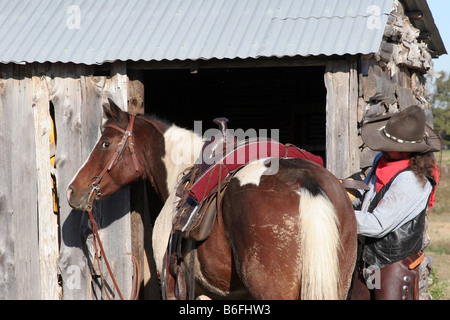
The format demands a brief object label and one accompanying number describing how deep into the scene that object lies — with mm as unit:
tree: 49781
